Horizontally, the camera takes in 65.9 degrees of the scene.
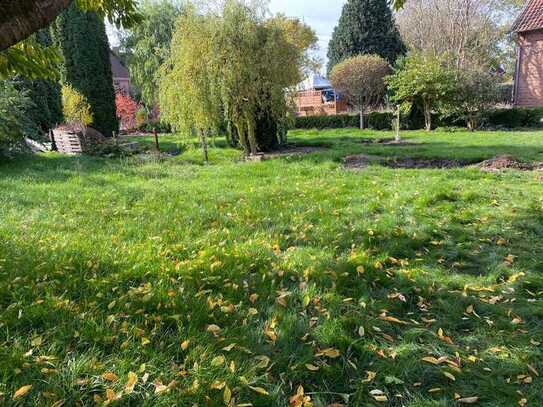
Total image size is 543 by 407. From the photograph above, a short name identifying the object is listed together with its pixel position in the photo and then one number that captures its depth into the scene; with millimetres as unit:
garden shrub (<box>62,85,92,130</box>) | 15664
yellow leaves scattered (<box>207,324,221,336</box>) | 2429
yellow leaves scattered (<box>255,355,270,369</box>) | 2170
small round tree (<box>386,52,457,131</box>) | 17812
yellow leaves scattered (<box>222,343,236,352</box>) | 2273
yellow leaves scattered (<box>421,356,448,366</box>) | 2285
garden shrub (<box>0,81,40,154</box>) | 9828
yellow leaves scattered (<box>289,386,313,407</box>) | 1952
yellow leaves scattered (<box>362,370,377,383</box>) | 2158
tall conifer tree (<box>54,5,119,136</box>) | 17469
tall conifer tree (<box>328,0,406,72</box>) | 29266
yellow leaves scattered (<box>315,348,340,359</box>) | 2328
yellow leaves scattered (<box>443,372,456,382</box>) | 2168
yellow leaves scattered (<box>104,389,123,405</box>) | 1823
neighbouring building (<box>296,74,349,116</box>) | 24953
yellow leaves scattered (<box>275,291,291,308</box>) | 2871
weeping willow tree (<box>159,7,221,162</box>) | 9945
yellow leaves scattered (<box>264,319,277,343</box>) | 2461
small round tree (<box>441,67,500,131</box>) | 17312
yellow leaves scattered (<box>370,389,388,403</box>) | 2029
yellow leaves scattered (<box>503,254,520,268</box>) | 3611
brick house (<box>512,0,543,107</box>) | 19594
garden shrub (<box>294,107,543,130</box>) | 17359
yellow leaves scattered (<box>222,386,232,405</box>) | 1906
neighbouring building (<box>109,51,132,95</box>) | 43938
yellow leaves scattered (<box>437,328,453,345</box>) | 2514
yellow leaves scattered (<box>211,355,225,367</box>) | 2135
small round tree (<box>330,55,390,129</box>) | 21406
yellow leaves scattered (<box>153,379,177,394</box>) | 1908
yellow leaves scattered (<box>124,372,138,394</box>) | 1894
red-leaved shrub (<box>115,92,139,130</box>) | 26417
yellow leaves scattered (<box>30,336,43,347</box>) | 2190
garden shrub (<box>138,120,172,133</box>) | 25109
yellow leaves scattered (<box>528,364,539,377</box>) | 2214
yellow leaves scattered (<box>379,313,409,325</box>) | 2729
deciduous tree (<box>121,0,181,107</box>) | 24000
